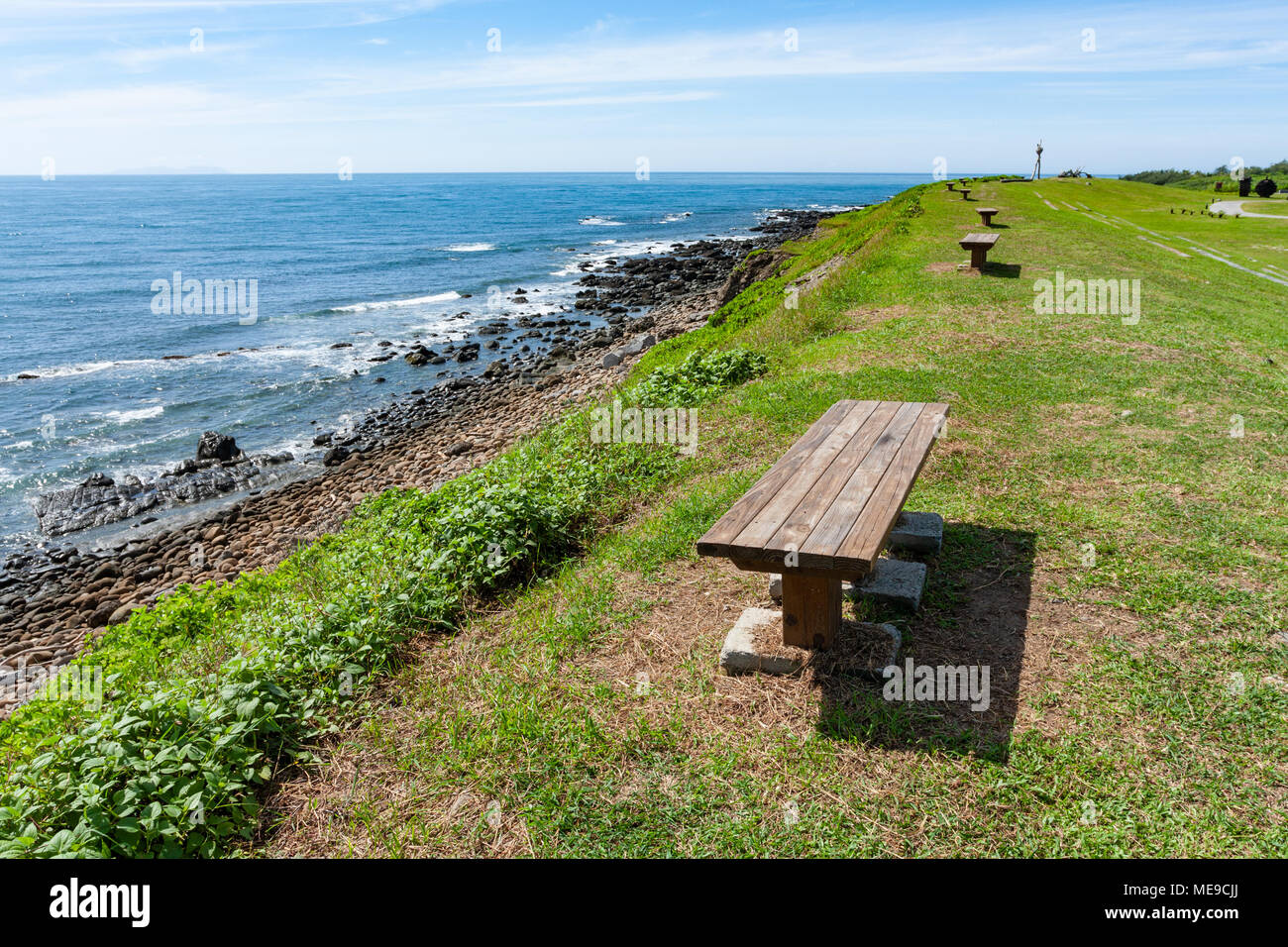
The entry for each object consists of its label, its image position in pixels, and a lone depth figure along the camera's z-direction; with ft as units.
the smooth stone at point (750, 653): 13.73
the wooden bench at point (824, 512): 11.73
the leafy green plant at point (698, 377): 32.04
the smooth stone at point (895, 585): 15.33
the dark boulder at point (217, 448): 55.67
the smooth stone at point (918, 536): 17.24
